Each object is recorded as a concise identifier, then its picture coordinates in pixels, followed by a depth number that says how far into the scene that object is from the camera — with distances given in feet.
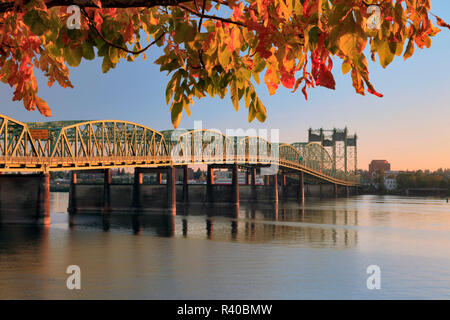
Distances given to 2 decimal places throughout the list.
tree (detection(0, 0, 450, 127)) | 16.53
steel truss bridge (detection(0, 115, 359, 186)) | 274.36
